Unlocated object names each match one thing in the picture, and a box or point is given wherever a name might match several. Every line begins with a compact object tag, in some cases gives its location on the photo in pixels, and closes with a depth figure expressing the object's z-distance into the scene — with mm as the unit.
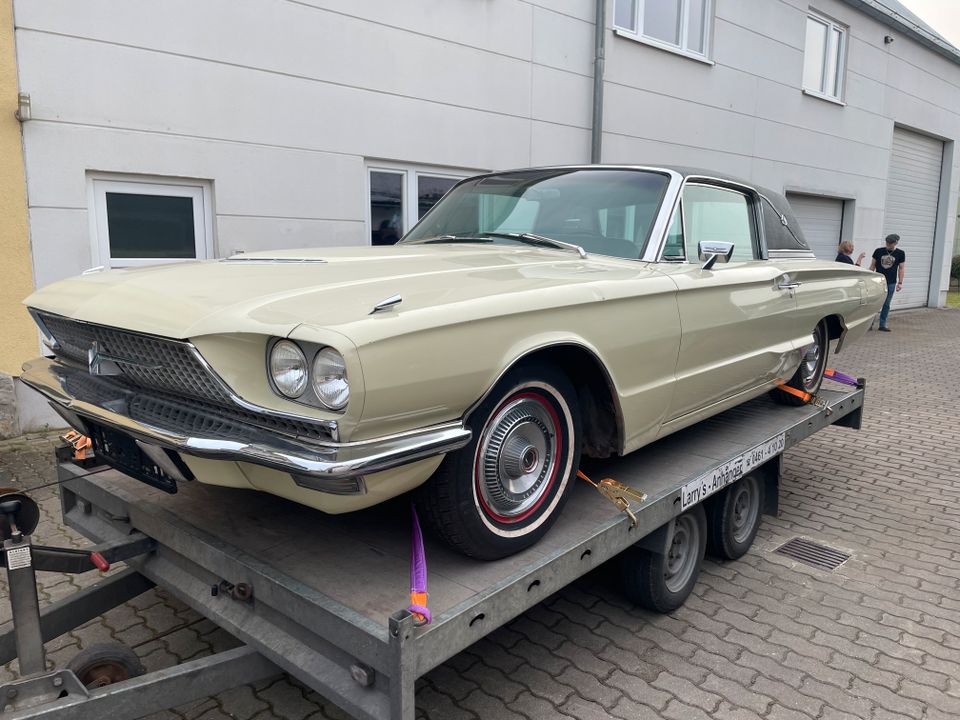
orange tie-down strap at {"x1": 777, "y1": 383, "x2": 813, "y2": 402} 4445
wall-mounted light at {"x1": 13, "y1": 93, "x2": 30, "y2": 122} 5148
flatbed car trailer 1842
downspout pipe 8984
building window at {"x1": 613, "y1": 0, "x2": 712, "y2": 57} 9812
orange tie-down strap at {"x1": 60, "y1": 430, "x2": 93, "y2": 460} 3088
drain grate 3914
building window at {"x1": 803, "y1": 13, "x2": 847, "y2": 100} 13633
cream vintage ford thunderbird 1929
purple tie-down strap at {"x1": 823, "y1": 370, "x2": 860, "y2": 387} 5059
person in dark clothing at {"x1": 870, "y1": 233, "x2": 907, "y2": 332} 13477
